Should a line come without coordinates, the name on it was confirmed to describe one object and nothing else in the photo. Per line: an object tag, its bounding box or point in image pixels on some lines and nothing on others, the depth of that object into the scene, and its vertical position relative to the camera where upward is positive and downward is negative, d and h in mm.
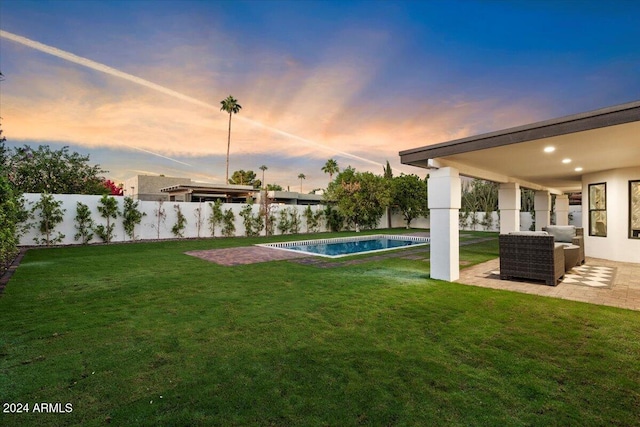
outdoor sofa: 6012 -769
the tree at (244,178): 52869 +7396
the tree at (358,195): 22203 +1887
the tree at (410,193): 26125 +2352
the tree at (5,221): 6070 -133
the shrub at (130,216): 14875 +43
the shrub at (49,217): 12828 -44
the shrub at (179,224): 16580 -375
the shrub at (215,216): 17734 +112
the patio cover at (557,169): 4641 +1388
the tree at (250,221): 18797 -184
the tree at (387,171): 35925 +5998
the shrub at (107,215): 14234 +86
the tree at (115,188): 31158 +3321
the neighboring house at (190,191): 25562 +2519
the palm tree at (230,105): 33938 +13136
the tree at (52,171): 16688 +2753
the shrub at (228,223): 18172 -317
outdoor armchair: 8289 -398
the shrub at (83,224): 13711 -359
